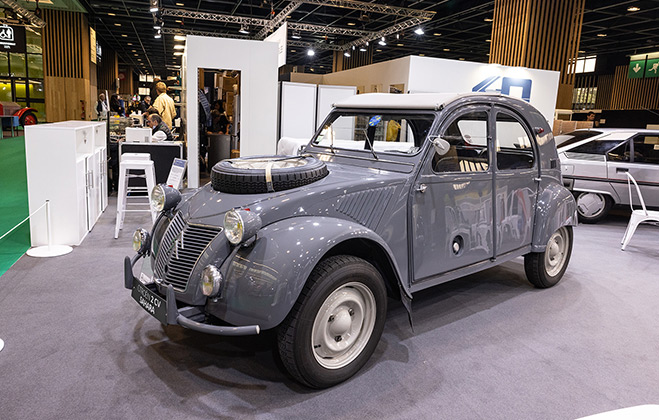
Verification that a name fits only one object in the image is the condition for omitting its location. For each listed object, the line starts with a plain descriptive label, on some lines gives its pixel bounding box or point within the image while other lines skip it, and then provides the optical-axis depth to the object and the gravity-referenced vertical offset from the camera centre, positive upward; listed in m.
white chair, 5.78 -0.95
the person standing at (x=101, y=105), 12.20 +0.27
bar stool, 5.50 -0.72
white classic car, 7.33 -0.43
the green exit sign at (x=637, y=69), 16.36 +2.50
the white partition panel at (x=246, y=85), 9.20 +0.75
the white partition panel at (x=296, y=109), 10.34 +0.35
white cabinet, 4.77 -0.69
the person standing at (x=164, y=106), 10.11 +0.27
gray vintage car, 2.43 -0.59
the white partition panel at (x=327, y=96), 10.55 +0.68
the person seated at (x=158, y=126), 8.40 -0.14
